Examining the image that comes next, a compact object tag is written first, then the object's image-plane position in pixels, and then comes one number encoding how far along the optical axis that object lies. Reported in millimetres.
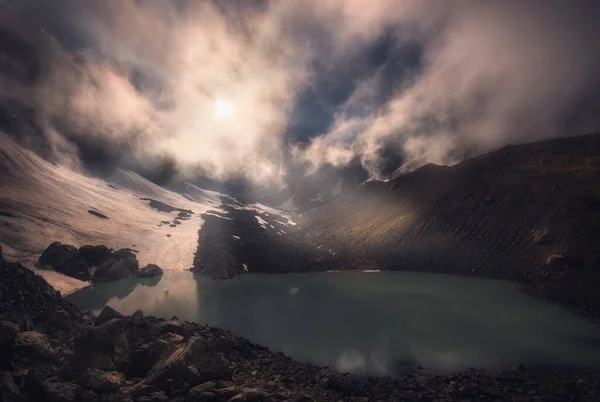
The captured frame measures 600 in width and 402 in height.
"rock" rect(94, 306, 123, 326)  25505
